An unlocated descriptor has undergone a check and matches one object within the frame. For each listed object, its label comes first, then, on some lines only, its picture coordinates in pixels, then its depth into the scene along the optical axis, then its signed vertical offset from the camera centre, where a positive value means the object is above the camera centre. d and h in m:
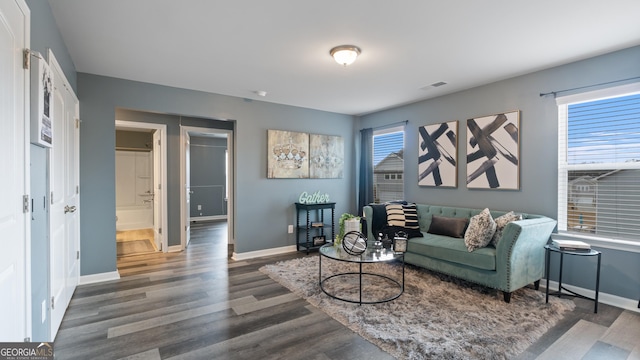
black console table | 5.08 -0.81
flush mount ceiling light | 2.87 +1.17
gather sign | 5.25 -0.37
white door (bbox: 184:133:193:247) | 5.24 -0.13
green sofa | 2.95 -0.83
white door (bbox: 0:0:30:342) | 1.35 +0.02
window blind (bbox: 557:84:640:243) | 2.92 +0.14
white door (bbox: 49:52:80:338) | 2.33 -0.21
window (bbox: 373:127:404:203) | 5.21 +0.23
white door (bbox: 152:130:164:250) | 5.10 -0.22
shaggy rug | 2.22 -1.21
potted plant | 4.11 -0.64
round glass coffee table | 3.02 -1.20
